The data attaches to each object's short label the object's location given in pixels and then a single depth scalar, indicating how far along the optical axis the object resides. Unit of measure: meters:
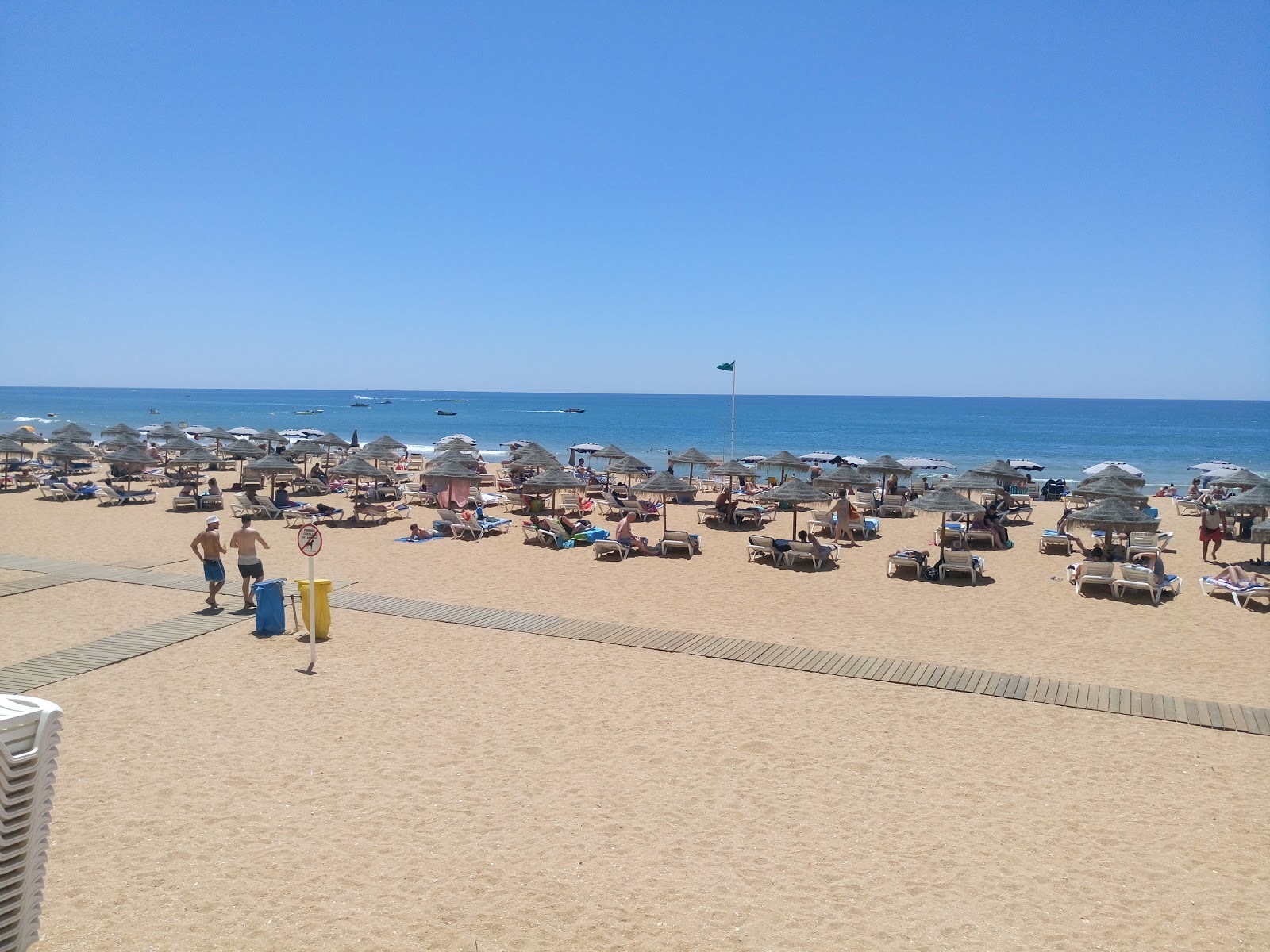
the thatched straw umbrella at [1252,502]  14.38
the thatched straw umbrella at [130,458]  21.27
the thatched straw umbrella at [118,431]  29.52
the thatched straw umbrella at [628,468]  21.88
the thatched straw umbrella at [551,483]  17.05
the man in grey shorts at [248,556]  10.05
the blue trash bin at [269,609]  9.02
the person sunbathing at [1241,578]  11.70
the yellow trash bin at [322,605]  8.72
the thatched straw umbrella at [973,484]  16.75
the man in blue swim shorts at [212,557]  9.91
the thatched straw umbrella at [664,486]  16.39
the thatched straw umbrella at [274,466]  19.22
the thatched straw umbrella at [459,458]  24.94
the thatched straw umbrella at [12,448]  21.62
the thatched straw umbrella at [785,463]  21.74
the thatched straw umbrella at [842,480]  18.66
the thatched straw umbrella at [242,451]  22.50
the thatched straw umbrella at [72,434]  27.61
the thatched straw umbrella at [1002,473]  20.45
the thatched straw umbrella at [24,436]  24.50
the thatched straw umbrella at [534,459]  21.46
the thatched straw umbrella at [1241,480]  19.50
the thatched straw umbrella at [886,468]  20.52
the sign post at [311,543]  8.57
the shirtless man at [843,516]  16.58
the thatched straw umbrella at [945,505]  13.78
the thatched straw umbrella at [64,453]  21.91
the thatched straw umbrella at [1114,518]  12.52
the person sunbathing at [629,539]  14.62
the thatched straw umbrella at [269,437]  28.53
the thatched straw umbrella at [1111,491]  14.31
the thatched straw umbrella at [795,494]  14.62
